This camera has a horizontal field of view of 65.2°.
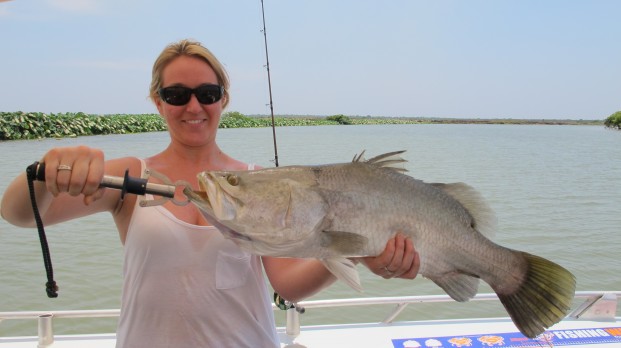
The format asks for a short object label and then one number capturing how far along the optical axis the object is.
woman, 1.84
